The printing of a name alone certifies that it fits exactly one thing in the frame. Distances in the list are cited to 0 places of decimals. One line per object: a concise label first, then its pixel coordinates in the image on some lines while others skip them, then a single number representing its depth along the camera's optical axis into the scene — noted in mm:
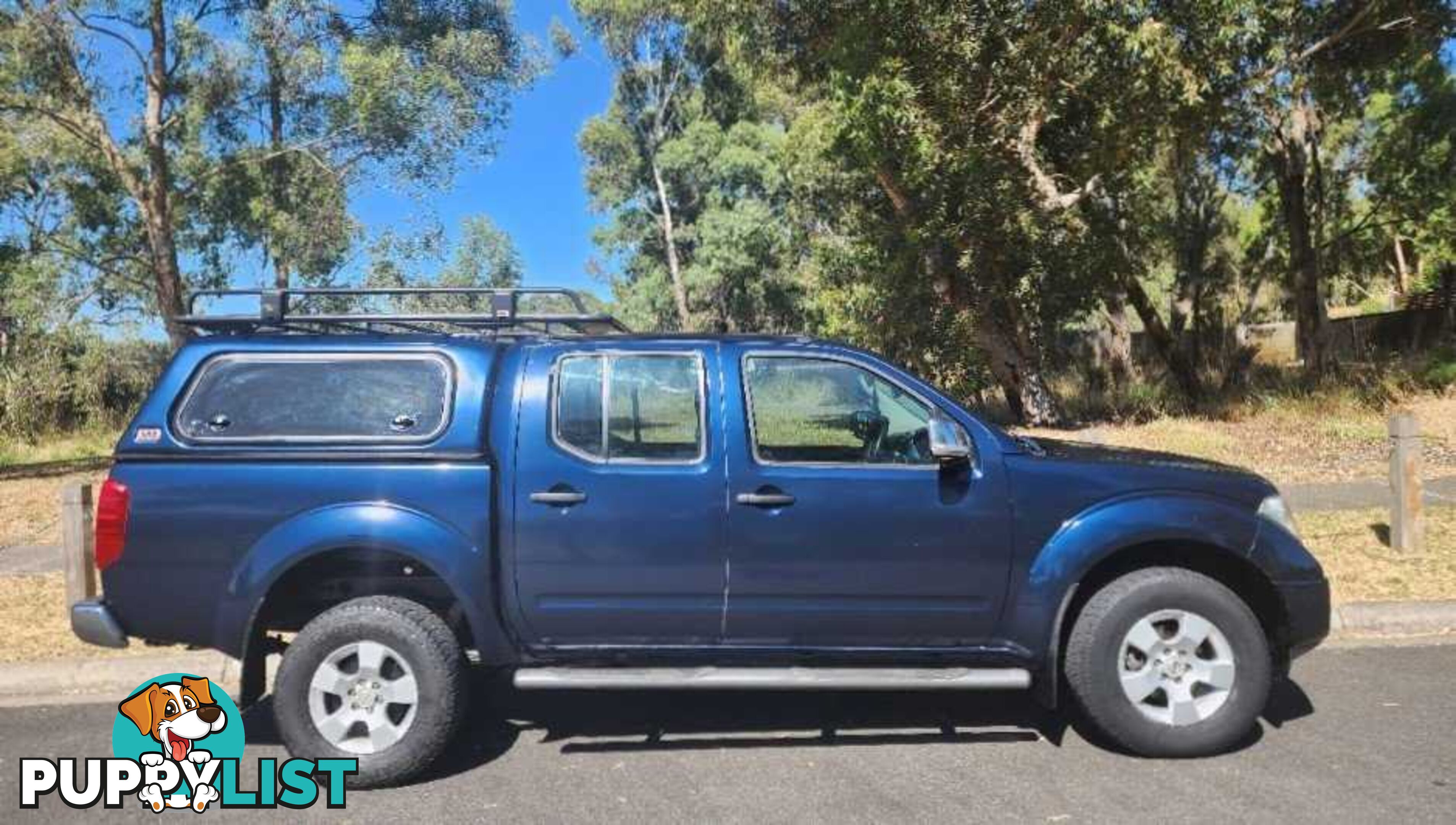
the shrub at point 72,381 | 18672
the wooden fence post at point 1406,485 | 7473
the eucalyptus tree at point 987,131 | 11609
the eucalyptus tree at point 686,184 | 31203
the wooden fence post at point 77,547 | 6633
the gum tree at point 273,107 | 13430
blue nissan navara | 4387
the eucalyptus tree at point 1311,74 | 13055
